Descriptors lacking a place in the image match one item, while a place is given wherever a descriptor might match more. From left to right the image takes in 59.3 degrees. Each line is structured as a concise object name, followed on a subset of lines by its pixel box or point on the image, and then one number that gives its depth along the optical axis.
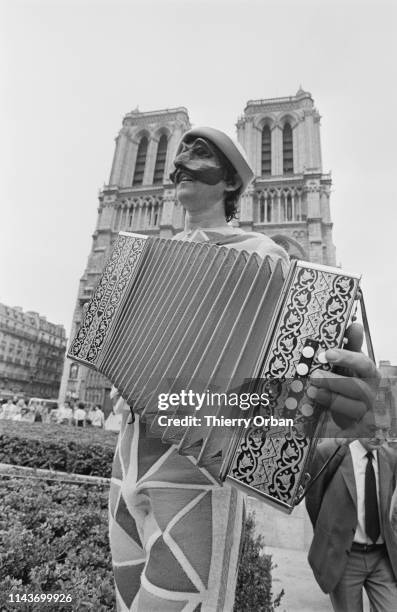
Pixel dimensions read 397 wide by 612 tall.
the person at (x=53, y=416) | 14.19
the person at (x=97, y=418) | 13.24
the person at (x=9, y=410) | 11.97
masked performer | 0.93
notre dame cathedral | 24.36
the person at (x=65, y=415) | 13.37
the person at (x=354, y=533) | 1.96
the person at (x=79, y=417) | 12.52
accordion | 0.86
